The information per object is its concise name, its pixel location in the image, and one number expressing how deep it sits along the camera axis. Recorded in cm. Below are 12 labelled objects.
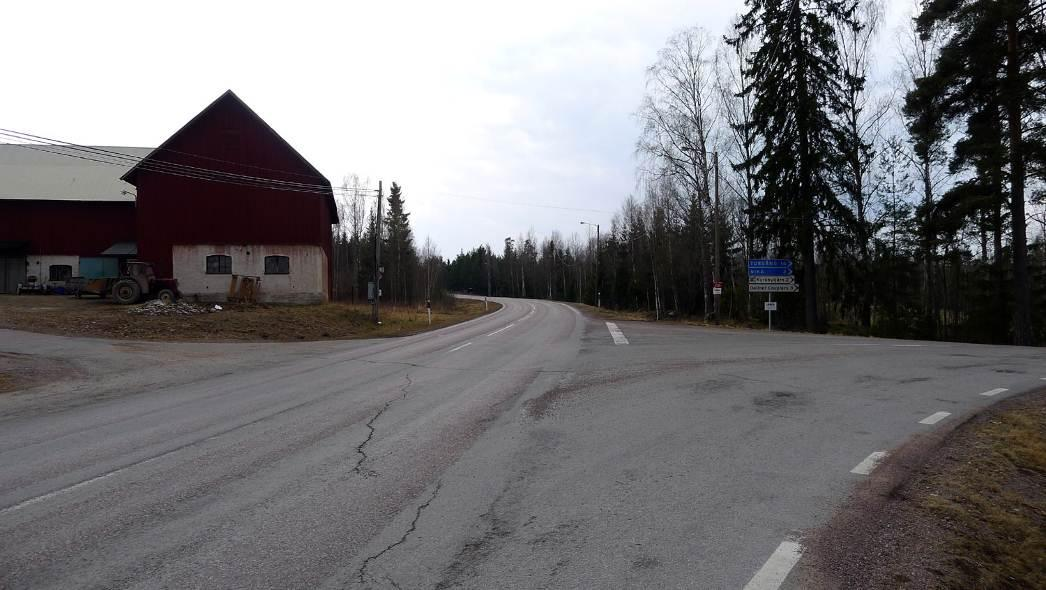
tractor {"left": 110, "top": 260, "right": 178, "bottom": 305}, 2834
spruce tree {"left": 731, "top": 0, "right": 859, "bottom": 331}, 2948
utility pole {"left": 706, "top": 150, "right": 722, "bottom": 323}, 3136
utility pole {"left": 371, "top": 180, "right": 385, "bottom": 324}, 2939
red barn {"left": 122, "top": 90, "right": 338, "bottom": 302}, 3219
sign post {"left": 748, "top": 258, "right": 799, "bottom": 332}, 2870
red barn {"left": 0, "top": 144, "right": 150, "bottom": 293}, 3741
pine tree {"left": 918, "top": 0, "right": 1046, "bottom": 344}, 2352
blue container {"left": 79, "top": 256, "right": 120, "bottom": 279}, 3262
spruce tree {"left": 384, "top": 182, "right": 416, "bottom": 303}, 6812
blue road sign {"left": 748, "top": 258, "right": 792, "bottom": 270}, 2912
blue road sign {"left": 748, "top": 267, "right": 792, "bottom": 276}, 2911
